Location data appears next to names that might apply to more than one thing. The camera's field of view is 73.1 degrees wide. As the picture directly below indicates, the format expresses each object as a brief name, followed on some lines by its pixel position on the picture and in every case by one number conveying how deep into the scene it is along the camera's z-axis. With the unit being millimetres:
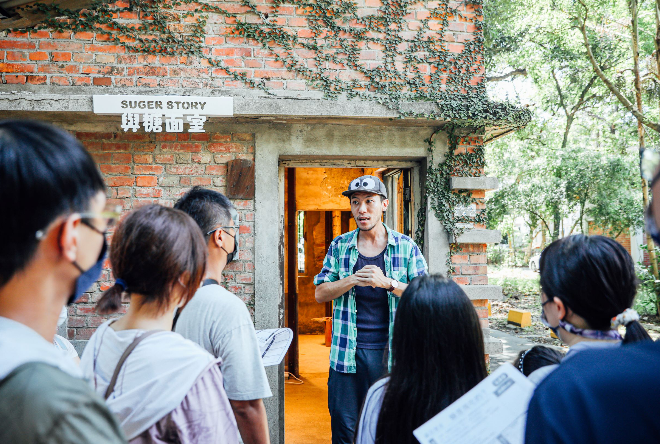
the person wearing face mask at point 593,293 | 1341
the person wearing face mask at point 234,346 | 1700
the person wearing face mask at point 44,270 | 681
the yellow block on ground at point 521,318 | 10422
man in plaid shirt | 3100
